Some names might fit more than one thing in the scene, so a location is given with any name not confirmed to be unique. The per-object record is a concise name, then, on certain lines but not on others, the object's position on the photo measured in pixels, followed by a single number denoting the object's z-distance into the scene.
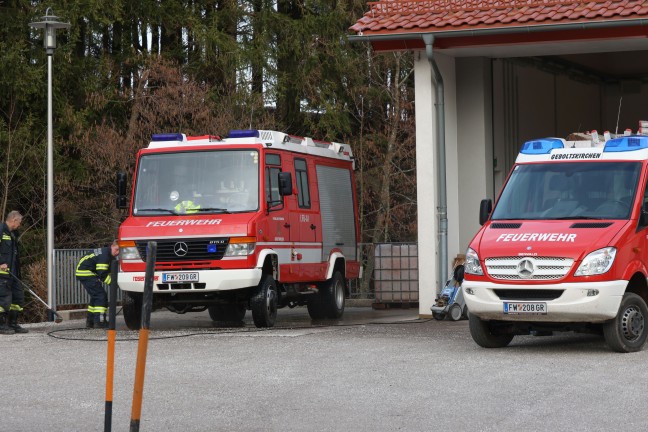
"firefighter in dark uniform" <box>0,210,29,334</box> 18.02
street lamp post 22.00
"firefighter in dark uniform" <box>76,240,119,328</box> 19.17
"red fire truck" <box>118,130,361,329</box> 17.62
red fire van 13.35
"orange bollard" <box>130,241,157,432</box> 7.69
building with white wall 18.48
